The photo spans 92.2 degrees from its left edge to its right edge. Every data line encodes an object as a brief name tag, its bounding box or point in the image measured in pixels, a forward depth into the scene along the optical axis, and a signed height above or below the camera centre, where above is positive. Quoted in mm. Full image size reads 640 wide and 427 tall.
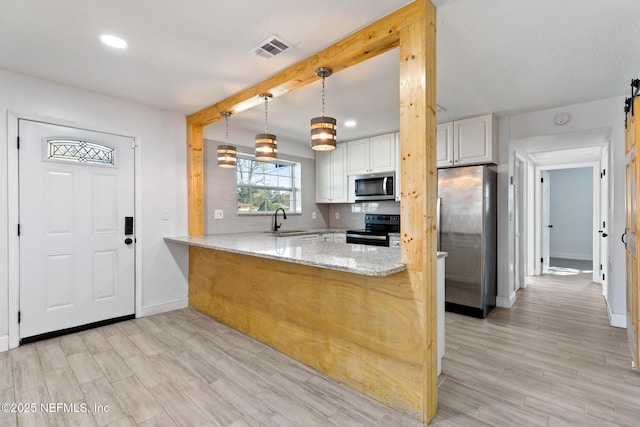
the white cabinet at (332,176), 5266 +621
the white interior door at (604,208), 4246 +18
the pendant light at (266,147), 2783 +582
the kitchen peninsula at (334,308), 1902 -757
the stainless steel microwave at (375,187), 4641 +371
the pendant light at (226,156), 3277 +594
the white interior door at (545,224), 6215 -307
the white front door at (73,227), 2912 -150
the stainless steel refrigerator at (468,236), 3682 -325
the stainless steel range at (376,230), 4352 -313
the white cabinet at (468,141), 3793 +877
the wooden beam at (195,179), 3951 +421
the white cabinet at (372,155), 4684 +890
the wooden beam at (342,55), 1917 +1138
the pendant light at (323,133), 2213 +562
